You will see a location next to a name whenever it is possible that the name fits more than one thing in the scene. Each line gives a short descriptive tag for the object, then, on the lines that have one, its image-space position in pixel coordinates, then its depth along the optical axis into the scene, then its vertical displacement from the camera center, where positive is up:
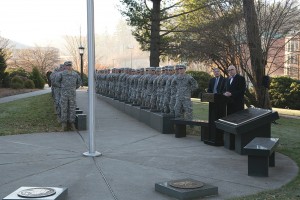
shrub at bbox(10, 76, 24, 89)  36.94 -0.08
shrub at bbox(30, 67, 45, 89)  42.94 +0.31
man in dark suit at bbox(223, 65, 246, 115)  9.66 -0.22
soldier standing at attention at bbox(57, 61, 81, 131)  11.95 -0.33
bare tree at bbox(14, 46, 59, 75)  72.50 +4.16
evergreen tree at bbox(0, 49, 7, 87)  33.97 +1.44
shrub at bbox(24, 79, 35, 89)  39.78 -0.20
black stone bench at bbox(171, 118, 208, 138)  10.12 -1.12
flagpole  8.05 +0.25
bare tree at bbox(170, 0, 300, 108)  16.84 +2.06
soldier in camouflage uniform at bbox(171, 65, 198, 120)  12.00 -0.35
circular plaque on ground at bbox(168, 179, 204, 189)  5.82 -1.48
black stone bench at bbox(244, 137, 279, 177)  6.60 -1.25
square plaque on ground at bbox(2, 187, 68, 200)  5.07 -1.41
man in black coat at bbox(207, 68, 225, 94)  11.10 -0.07
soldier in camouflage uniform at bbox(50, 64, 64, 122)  12.20 -0.42
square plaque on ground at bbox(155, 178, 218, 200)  5.56 -1.49
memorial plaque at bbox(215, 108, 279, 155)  8.26 -0.92
